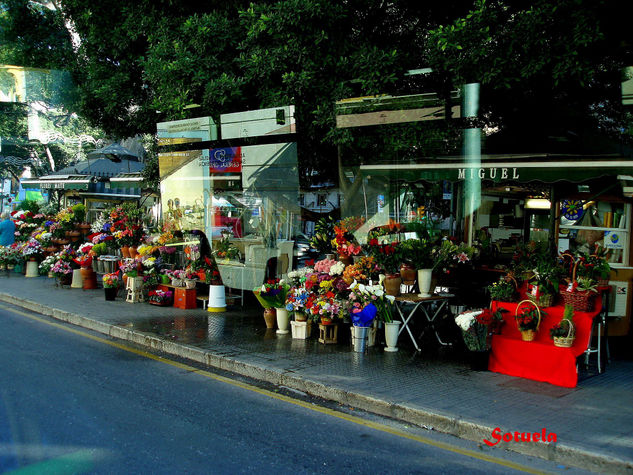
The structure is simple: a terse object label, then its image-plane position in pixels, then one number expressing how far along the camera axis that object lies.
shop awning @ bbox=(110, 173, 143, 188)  18.52
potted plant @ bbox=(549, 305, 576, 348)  6.39
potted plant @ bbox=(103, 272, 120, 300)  12.09
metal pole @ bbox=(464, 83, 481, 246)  8.53
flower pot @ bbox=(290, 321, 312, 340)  8.63
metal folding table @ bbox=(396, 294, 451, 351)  7.81
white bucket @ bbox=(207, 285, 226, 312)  10.98
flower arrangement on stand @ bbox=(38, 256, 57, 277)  15.12
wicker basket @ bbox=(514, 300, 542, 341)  6.71
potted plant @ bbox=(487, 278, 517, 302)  7.29
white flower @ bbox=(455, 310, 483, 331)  6.75
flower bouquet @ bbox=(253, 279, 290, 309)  9.00
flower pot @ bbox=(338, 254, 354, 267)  9.01
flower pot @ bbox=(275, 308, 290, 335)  8.97
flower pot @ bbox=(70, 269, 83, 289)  14.23
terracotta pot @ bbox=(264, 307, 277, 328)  9.32
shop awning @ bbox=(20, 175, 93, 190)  19.44
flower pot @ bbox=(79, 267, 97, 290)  14.05
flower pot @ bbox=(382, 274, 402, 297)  8.06
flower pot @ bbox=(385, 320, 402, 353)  7.90
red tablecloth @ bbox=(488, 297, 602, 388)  6.40
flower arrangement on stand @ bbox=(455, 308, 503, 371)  6.76
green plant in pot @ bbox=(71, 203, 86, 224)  15.79
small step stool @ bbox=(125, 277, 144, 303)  12.07
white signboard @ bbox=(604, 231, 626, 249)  8.77
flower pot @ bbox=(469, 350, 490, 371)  7.02
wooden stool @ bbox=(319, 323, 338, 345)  8.38
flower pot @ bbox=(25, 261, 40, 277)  16.55
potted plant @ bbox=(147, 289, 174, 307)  11.58
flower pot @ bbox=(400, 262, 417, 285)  8.16
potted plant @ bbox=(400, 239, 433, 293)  8.12
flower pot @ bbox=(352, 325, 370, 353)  7.91
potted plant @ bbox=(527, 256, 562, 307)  6.99
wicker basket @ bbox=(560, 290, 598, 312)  6.72
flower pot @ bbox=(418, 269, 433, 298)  7.98
